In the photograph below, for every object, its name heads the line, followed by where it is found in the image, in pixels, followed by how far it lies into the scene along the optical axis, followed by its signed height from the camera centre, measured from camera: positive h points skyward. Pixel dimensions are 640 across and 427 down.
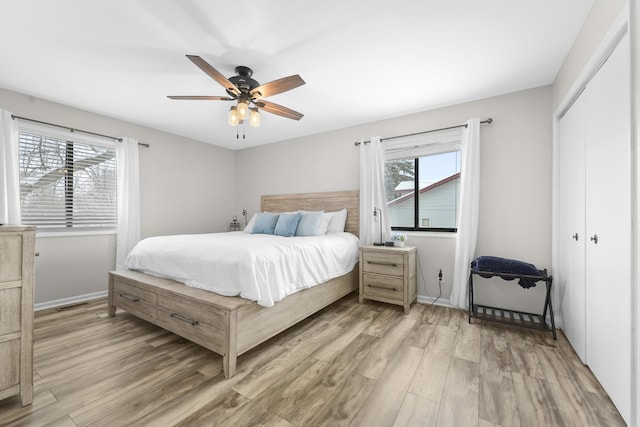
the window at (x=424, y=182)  3.17 +0.40
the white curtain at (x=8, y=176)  2.60 +0.34
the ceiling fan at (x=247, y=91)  2.05 +1.00
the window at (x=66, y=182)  2.89 +0.34
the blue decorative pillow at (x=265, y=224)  3.69 -0.17
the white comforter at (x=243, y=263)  1.93 -0.44
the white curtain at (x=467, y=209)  2.84 +0.05
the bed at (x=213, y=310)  1.79 -0.80
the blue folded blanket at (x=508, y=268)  2.40 -0.51
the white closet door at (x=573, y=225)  1.91 -0.09
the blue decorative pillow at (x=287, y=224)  3.42 -0.16
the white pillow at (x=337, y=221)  3.72 -0.12
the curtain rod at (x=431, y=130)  2.86 +1.00
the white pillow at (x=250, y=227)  3.91 -0.23
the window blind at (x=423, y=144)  3.10 +0.86
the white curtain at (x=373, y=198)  3.43 +0.19
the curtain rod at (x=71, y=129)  2.77 +0.96
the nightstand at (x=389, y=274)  2.87 -0.70
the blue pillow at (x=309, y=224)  3.36 -0.15
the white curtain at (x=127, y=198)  3.48 +0.17
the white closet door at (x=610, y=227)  1.32 -0.07
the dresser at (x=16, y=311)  1.38 -0.54
